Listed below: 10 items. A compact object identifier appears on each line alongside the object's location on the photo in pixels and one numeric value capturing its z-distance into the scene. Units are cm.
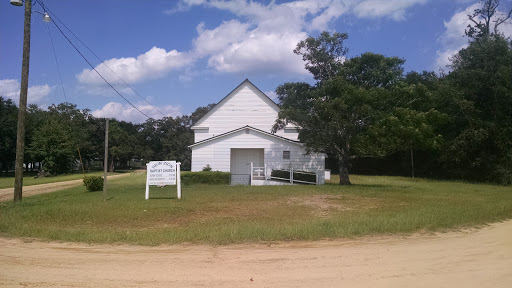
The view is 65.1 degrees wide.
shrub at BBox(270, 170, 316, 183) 2670
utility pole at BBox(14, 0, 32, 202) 1552
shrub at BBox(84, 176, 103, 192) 2116
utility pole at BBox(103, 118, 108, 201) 1495
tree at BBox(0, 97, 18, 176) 4716
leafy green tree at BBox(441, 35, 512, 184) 2881
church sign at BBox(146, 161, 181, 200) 1593
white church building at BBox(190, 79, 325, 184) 2834
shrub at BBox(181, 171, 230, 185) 2506
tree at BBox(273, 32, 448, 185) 2223
